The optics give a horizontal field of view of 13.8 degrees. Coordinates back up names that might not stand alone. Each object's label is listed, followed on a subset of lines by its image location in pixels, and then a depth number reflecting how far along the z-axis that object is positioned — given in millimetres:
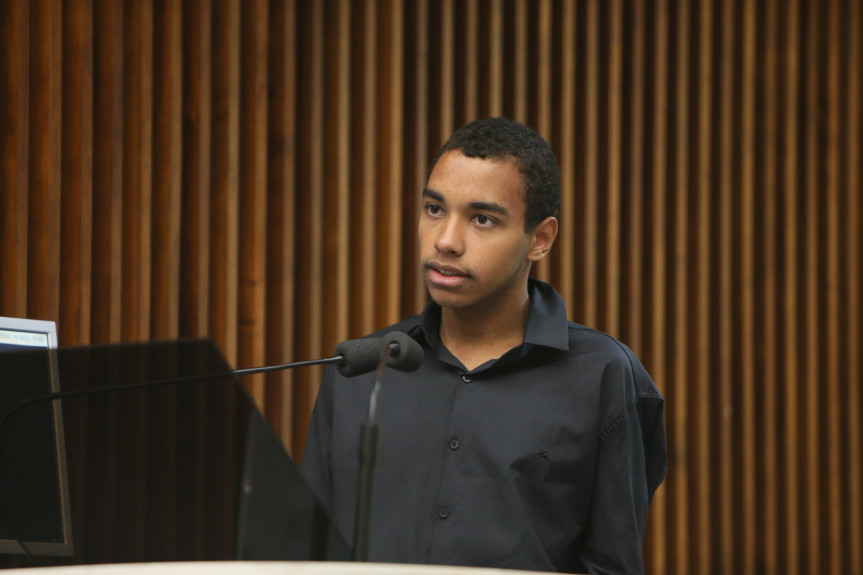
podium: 3422
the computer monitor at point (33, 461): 3486
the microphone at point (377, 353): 3599
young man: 3869
